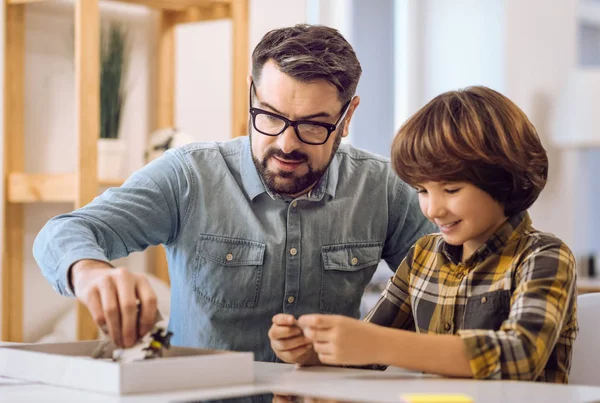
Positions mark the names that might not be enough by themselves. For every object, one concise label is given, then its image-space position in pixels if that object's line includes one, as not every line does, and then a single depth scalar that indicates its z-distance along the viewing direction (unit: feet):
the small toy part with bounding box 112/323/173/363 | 6.74
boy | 6.85
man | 8.27
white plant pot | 11.91
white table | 6.40
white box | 6.47
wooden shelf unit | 11.34
